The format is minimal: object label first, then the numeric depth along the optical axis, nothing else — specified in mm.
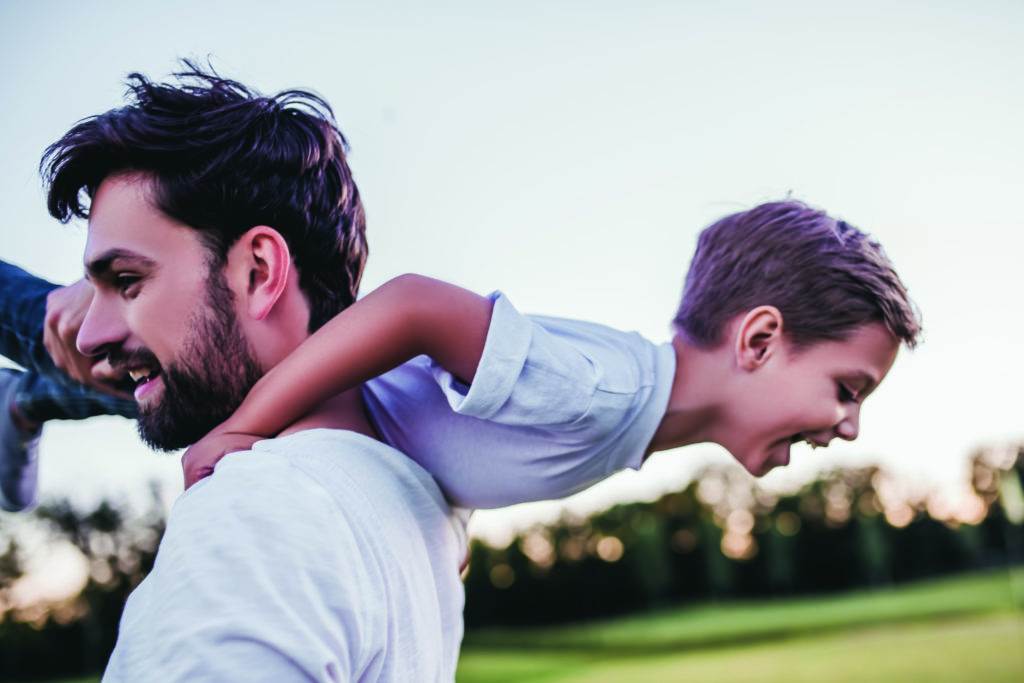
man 958
